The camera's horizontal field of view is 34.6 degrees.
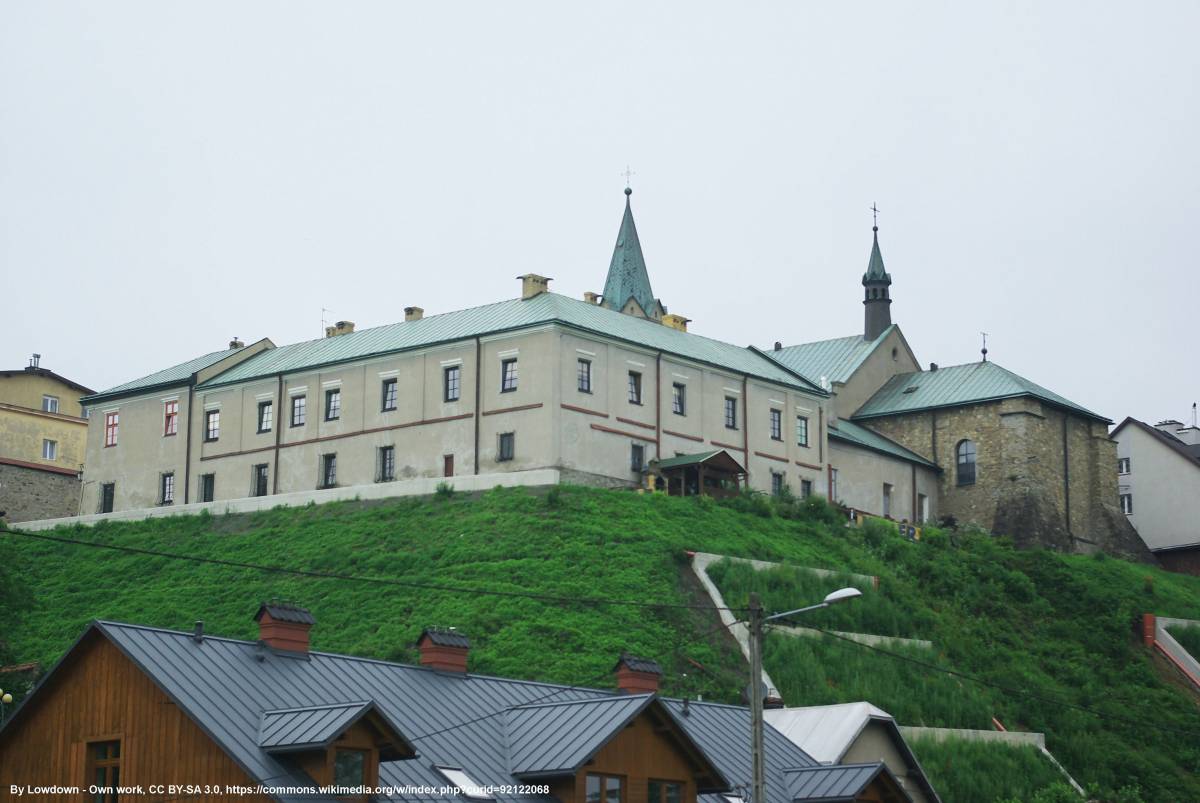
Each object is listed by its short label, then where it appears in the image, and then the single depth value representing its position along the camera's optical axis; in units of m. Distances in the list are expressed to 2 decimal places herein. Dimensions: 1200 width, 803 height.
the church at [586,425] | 69.94
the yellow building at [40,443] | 86.19
